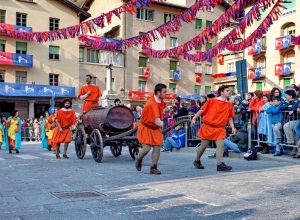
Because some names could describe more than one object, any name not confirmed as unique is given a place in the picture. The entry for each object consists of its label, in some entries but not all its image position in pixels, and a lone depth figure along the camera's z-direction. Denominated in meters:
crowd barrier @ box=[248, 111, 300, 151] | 11.47
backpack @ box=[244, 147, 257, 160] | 11.90
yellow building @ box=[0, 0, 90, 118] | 41.31
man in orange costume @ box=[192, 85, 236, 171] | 9.44
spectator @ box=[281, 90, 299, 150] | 11.40
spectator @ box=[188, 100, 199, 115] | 16.00
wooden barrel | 11.61
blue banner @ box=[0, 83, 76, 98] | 40.06
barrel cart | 11.34
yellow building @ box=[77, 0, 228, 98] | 47.59
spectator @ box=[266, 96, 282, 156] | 11.84
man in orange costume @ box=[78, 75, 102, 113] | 12.96
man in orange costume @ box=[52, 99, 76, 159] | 13.01
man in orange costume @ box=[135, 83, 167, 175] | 8.97
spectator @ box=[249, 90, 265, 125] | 12.99
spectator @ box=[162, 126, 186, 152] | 16.01
